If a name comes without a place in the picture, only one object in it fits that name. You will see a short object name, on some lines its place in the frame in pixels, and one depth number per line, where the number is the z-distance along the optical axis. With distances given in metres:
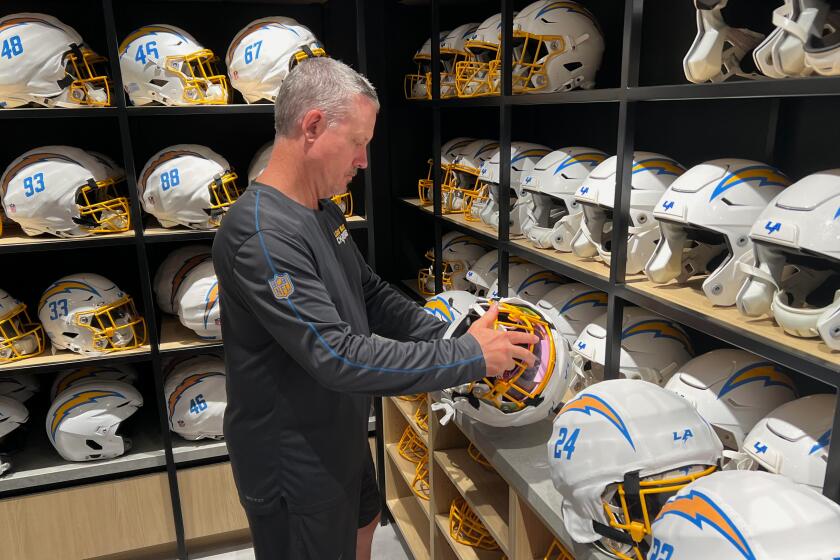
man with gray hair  1.36
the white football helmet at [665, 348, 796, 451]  1.38
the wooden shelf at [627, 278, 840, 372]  1.10
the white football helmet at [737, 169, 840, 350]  1.07
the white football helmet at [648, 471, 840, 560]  0.90
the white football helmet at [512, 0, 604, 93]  1.92
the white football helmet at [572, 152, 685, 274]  1.57
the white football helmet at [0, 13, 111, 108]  2.21
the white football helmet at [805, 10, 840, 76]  1.02
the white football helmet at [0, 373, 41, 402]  2.57
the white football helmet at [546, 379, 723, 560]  1.17
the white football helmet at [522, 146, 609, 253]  1.86
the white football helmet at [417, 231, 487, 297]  2.67
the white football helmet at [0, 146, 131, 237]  2.30
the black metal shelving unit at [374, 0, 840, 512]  1.17
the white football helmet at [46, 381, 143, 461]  2.47
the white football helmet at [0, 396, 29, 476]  2.44
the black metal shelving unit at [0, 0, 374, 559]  2.39
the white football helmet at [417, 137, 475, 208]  2.59
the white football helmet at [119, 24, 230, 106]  2.34
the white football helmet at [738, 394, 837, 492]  1.16
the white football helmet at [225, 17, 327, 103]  2.38
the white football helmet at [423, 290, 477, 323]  2.03
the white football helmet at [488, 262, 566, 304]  2.23
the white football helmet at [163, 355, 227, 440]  2.60
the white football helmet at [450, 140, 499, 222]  2.43
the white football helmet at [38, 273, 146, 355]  2.42
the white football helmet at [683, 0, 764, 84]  1.28
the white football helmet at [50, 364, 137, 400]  2.60
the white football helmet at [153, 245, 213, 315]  2.65
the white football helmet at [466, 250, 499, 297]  2.46
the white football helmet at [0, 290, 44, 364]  2.38
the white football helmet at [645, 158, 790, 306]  1.32
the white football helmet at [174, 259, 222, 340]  2.52
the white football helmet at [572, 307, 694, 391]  1.66
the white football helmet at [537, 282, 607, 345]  1.97
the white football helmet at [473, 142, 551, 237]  2.12
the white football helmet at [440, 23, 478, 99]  2.49
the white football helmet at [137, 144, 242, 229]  2.39
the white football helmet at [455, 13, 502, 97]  2.16
